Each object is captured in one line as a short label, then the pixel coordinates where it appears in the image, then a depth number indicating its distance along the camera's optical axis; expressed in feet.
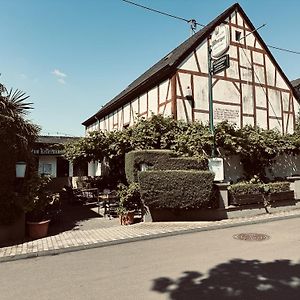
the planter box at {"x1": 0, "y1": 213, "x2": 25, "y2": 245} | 25.45
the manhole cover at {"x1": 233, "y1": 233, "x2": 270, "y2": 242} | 24.75
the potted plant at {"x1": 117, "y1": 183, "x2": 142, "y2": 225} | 31.73
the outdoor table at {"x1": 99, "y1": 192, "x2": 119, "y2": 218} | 35.58
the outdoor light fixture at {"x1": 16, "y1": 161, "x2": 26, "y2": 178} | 26.81
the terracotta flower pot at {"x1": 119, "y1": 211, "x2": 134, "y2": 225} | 31.63
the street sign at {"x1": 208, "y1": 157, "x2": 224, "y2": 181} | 34.99
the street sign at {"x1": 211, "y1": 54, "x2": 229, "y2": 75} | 37.42
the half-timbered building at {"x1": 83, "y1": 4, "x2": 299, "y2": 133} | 48.16
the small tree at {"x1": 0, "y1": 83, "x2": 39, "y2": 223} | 25.66
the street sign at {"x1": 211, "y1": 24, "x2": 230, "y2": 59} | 37.99
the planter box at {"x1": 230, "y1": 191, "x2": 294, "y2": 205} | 34.88
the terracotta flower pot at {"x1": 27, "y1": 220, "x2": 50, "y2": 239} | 26.71
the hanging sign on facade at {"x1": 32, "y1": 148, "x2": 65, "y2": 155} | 80.38
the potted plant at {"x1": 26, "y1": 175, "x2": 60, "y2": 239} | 26.78
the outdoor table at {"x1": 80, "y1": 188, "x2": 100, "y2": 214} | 48.19
